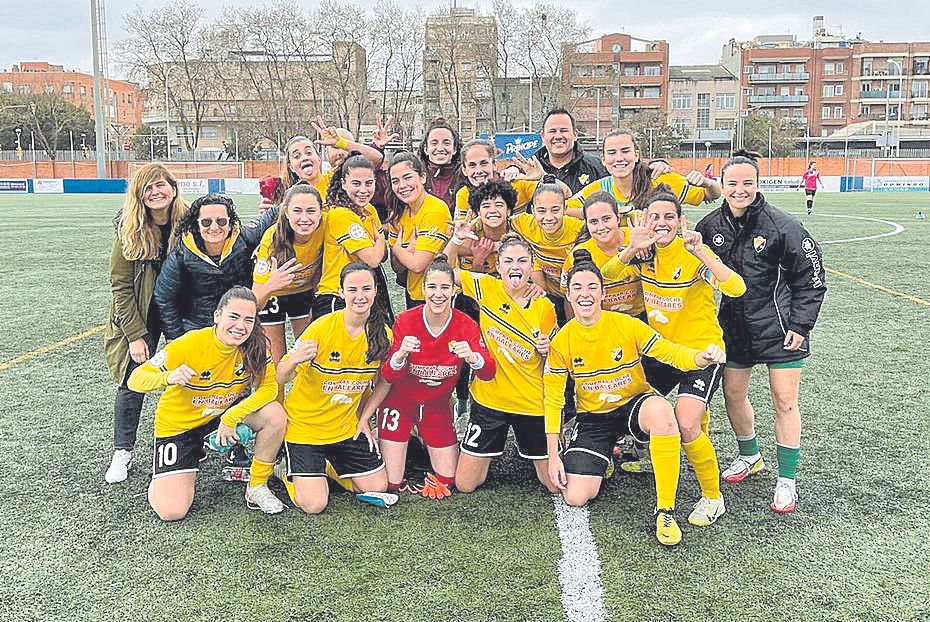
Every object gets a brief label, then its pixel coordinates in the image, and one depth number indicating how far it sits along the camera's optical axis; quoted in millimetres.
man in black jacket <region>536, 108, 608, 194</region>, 5270
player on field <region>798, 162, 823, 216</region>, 23812
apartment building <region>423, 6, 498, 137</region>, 65062
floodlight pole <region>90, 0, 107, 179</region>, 36031
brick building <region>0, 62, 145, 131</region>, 103188
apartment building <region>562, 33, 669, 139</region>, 69188
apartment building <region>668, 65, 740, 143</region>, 87500
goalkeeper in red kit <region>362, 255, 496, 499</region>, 4170
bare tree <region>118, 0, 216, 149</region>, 62844
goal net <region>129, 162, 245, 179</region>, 42162
